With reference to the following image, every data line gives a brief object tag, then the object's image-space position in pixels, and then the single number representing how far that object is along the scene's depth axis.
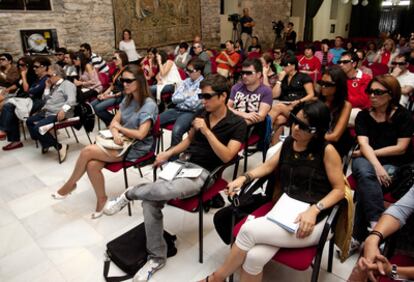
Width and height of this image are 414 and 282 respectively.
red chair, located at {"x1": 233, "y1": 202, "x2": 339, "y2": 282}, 1.50
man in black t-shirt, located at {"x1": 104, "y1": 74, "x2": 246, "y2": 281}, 1.97
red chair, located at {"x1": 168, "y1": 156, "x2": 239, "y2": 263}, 1.99
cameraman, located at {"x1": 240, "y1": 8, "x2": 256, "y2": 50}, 9.53
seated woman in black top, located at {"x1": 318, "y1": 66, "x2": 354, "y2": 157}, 2.52
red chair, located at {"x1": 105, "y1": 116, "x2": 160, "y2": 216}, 2.59
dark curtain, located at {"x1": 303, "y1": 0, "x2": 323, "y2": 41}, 12.04
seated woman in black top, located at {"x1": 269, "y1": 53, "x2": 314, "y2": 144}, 3.50
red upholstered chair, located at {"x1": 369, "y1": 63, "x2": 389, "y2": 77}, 4.68
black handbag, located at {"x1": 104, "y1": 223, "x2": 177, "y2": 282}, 2.02
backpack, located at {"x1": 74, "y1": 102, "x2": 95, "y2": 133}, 3.81
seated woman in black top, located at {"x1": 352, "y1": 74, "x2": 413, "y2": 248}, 2.07
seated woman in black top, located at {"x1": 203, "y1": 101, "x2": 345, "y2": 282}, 1.55
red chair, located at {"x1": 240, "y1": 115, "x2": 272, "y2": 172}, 3.08
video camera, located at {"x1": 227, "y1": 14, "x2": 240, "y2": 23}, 9.77
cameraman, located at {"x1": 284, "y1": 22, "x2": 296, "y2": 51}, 9.91
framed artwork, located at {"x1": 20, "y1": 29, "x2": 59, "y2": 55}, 5.81
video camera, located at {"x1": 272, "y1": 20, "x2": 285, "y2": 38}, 10.86
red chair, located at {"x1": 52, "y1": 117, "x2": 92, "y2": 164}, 3.63
